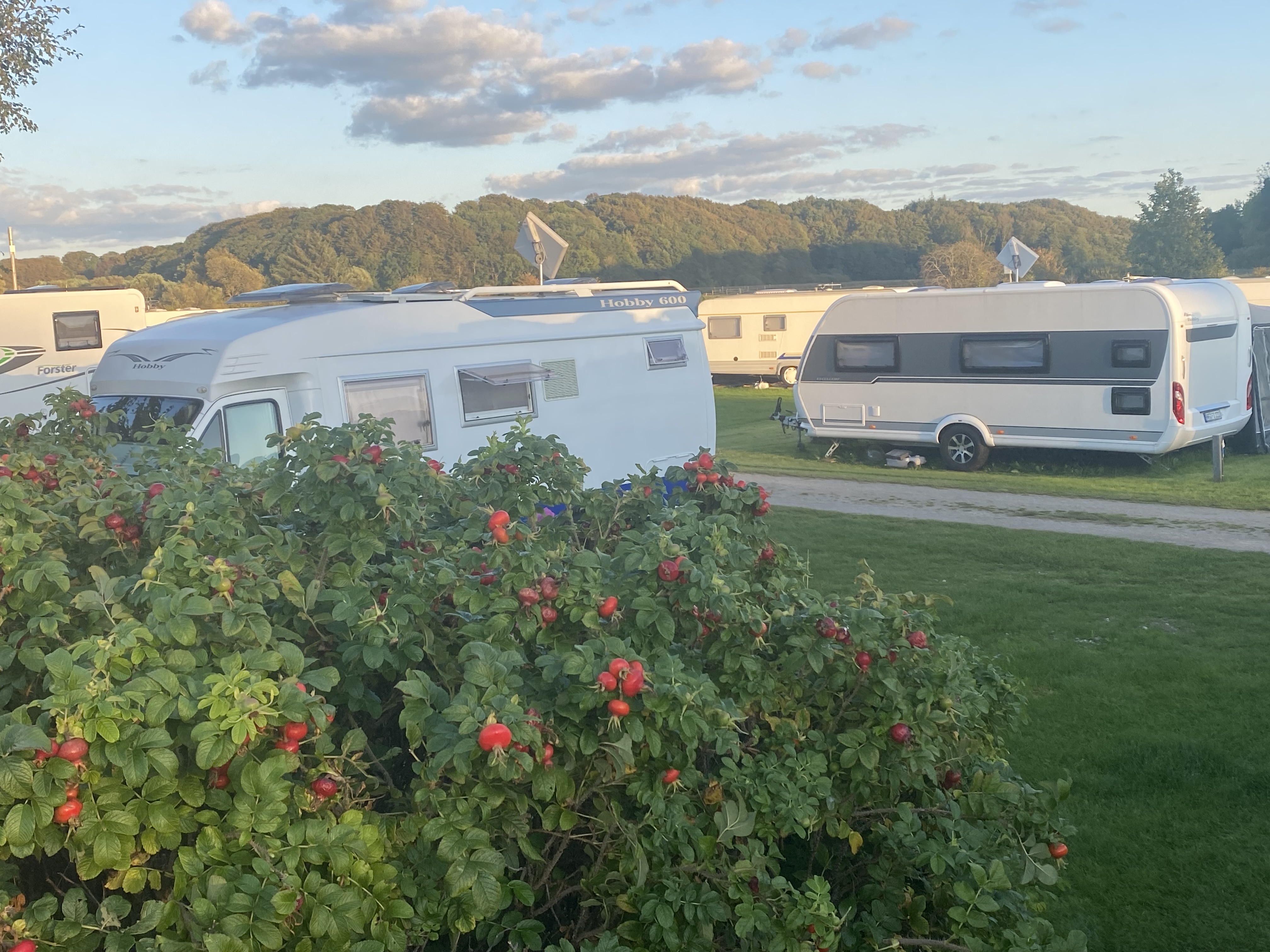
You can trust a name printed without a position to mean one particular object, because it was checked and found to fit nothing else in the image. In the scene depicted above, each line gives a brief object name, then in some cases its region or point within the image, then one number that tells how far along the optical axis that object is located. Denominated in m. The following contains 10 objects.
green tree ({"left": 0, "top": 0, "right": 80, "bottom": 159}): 17.31
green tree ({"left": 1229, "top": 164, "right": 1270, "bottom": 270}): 66.25
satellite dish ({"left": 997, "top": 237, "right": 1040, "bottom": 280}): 19.91
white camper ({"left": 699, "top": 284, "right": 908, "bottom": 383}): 29.62
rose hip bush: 2.14
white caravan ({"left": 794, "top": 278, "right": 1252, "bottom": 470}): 14.34
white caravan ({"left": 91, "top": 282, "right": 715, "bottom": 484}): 8.49
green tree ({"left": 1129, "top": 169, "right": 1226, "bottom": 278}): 52.53
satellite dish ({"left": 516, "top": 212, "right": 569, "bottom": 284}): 12.84
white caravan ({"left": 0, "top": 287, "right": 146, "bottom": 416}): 18.02
